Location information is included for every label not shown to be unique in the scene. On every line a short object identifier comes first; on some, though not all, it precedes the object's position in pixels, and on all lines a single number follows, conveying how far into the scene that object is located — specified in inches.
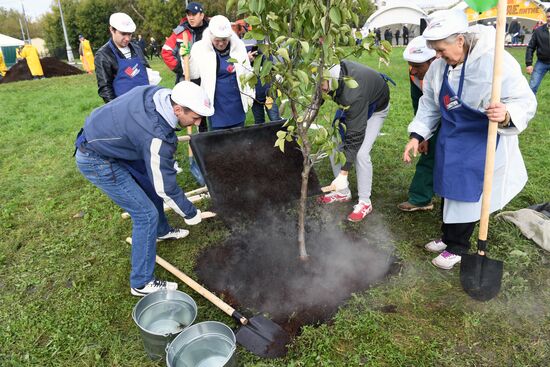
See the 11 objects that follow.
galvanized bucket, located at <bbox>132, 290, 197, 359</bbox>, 103.8
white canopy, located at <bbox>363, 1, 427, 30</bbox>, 1128.2
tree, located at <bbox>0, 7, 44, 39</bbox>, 2303.2
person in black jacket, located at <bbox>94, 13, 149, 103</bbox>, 159.5
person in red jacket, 191.3
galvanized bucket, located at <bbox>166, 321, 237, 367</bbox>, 91.8
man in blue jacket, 101.5
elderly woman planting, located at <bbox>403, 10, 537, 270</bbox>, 98.4
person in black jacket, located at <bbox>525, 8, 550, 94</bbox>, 278.3
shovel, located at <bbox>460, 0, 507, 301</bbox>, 98.0
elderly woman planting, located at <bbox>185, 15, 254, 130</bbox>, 154.9
